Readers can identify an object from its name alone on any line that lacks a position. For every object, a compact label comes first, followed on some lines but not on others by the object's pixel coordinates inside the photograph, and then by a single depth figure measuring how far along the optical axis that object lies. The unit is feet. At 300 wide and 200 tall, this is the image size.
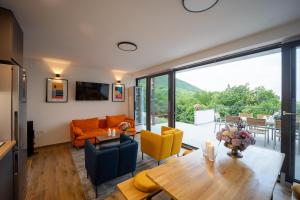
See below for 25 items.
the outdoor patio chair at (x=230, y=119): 12.60
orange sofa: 12.21
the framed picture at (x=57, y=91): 13.26
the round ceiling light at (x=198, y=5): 5.16
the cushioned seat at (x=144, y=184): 4.63
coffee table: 11.12
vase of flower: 5.28
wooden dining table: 3.27
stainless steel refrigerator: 4.89
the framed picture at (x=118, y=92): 17.74
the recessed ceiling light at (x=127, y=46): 9.12
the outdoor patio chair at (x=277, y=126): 8.08
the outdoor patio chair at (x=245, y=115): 12.59
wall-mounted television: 14.82
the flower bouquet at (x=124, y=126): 13.73
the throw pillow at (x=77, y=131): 12.17
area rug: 6.72
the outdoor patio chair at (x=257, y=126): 10.68
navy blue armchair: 6.47
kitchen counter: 4.16
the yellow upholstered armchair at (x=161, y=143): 8.94
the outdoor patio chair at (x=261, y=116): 11.42
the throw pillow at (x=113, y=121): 15.82
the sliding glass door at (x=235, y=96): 7.13
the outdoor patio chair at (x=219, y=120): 15.62
